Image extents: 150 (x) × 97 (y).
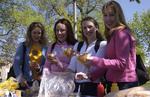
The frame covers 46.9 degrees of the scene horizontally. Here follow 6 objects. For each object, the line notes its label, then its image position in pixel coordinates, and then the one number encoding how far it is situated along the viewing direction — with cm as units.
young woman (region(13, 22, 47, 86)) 231
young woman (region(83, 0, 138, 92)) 166
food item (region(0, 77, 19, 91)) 192
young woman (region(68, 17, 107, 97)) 185
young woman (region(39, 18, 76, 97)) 181
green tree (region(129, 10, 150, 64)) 1912
